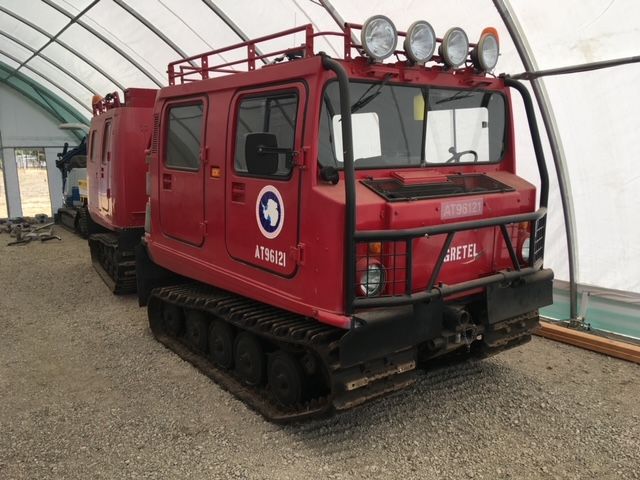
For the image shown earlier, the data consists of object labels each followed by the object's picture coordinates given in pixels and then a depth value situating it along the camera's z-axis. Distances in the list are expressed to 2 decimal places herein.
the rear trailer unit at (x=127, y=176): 7.75
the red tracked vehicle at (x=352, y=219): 3.51
